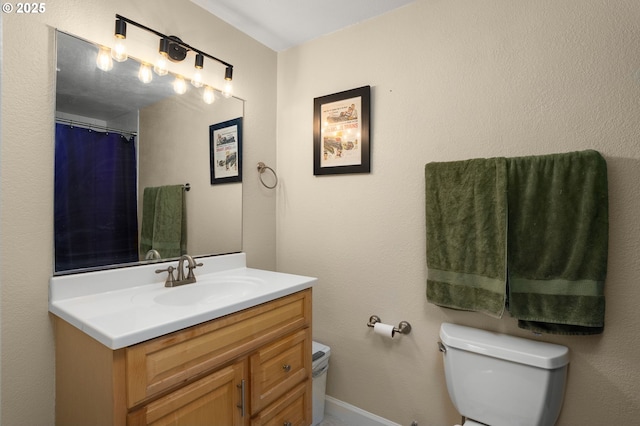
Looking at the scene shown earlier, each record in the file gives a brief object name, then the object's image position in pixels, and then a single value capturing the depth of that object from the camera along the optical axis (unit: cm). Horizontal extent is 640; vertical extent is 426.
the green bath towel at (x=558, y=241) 115
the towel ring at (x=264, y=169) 197
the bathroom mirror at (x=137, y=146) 118
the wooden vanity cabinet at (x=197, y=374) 84
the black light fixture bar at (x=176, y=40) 128
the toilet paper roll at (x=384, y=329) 158
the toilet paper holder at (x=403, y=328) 159
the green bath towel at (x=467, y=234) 130
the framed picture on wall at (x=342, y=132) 173
